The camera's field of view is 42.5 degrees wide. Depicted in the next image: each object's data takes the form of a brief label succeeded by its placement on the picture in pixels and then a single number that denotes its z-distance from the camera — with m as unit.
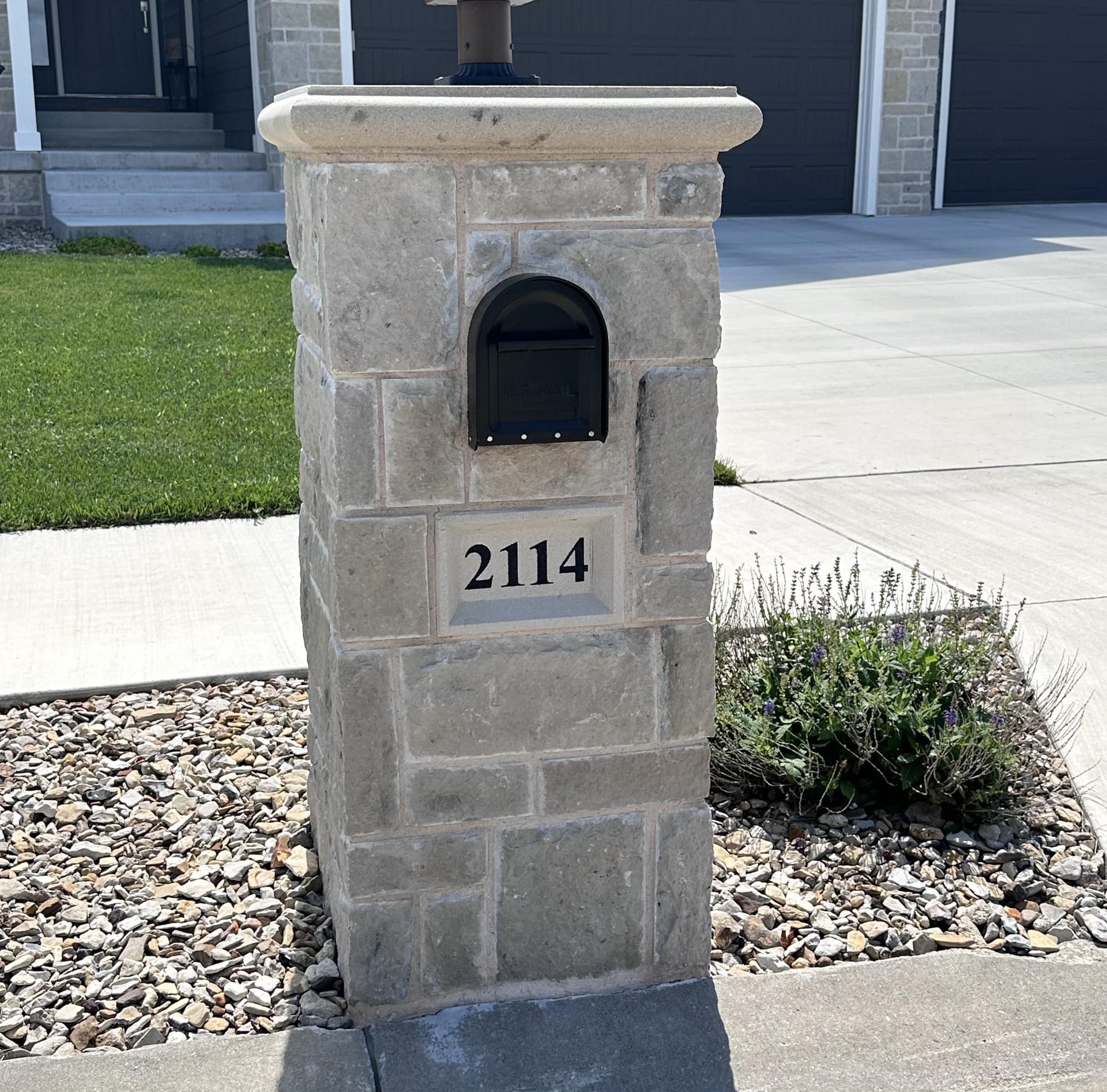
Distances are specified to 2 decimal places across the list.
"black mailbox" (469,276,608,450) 2.41
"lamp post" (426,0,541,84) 2.65
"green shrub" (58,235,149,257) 13.10
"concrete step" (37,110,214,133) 15.98
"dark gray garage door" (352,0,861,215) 15.37
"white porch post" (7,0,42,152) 14.27
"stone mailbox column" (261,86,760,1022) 2.39
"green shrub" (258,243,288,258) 13.17
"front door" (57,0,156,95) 17.06
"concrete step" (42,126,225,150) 15.56
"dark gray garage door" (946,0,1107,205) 18.30
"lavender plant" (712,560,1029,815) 3.51
